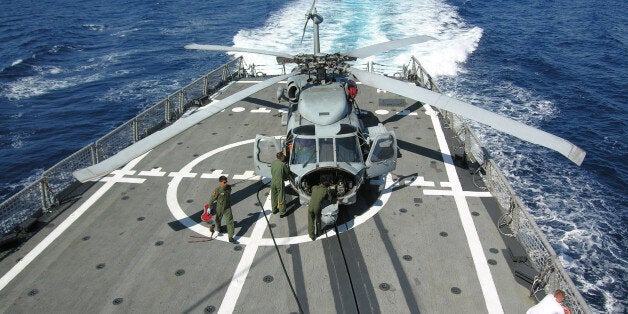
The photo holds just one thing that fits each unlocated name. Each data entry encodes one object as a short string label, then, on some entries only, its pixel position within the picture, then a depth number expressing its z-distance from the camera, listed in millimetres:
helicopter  11375
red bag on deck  12406
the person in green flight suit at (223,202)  12266
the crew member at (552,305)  8445
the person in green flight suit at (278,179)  13344
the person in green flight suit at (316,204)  12211
